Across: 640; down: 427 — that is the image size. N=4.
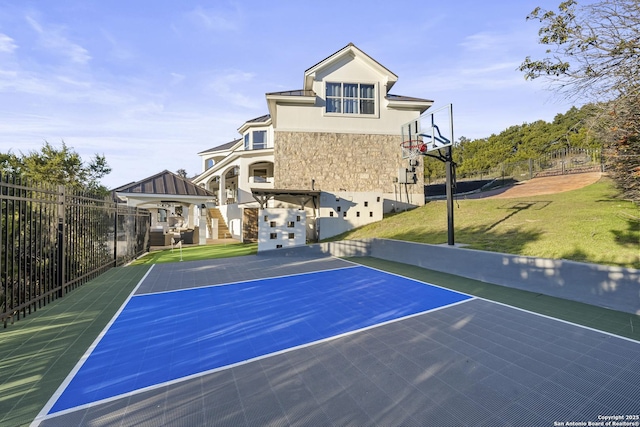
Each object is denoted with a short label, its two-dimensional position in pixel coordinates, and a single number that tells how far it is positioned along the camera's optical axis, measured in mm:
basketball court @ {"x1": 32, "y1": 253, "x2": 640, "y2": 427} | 2656
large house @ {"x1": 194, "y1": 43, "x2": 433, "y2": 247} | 17875
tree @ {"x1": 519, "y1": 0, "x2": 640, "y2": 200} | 5285
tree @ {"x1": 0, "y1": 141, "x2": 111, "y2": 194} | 13312
